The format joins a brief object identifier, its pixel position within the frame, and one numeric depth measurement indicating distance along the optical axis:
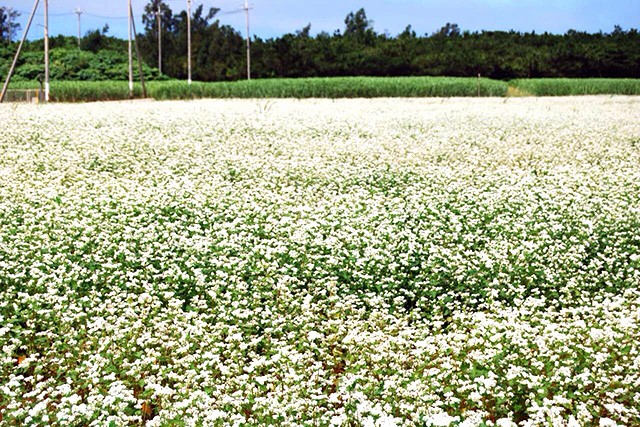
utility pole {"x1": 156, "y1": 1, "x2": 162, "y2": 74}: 100.97
